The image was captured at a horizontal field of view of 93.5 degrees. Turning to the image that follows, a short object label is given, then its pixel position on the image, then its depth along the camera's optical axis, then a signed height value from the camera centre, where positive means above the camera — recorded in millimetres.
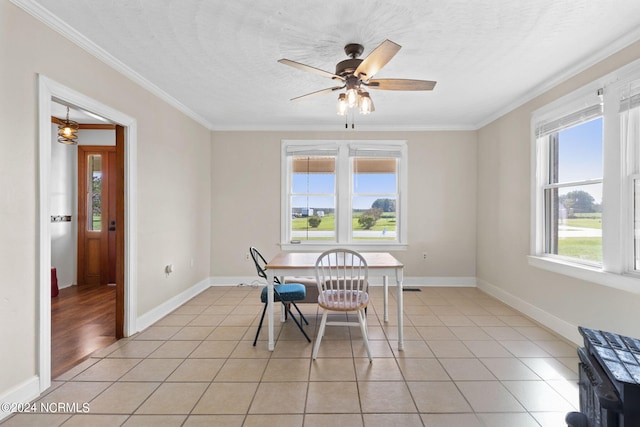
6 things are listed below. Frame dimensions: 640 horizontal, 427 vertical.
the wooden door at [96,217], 4984 -134
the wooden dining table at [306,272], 2740 -573
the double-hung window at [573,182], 2762 +294
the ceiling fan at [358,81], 2239 +1023
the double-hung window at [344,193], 5020 +288
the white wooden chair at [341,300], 2557 -789
